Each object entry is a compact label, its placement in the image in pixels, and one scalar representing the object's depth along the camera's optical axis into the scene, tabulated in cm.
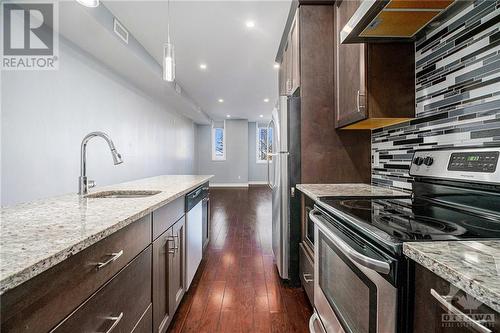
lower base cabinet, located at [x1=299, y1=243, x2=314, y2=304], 166
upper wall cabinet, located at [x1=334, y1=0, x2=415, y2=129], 147
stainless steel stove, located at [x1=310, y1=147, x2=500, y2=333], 71
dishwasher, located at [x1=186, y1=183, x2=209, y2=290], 197
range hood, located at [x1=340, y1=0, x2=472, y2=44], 108
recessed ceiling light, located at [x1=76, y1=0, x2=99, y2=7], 137
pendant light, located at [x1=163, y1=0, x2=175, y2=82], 183
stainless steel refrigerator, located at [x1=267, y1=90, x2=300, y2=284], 211
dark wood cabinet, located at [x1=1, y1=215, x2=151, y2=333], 50
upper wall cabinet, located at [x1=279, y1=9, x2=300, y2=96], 213
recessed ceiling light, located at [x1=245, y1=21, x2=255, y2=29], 269
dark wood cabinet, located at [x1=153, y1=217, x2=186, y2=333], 131
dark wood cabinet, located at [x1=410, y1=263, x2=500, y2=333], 45
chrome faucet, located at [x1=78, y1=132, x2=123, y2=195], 148
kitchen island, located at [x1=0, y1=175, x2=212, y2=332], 53
